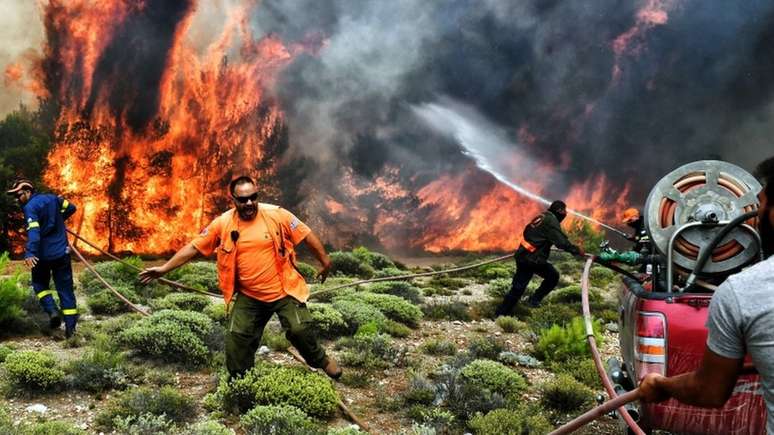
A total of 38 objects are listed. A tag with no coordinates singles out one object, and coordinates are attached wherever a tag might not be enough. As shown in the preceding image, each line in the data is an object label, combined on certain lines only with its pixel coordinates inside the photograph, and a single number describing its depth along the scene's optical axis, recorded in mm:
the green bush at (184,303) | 9672
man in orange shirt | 5125
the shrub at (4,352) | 6512
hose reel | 3459
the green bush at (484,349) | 7531
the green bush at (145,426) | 4391
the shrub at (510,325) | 9523
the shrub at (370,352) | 6863
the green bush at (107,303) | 9633
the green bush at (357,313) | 8758
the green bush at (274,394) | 5027
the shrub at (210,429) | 4199
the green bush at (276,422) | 4438
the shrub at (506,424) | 4684
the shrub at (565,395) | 5565
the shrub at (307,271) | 17728
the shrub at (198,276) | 12906
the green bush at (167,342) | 6629
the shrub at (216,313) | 8883
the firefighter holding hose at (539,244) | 9109
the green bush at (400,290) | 12516
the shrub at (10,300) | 7738
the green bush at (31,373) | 5473
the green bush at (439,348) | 7891
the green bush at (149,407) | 4898
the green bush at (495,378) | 5840
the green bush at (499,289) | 13774
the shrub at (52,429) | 4270
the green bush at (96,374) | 5652
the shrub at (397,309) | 9867
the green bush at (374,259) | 21562
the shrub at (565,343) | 7453
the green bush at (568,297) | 12844
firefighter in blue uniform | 7172
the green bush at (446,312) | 10734
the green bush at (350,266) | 19266
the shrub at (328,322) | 8238
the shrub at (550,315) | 9516
